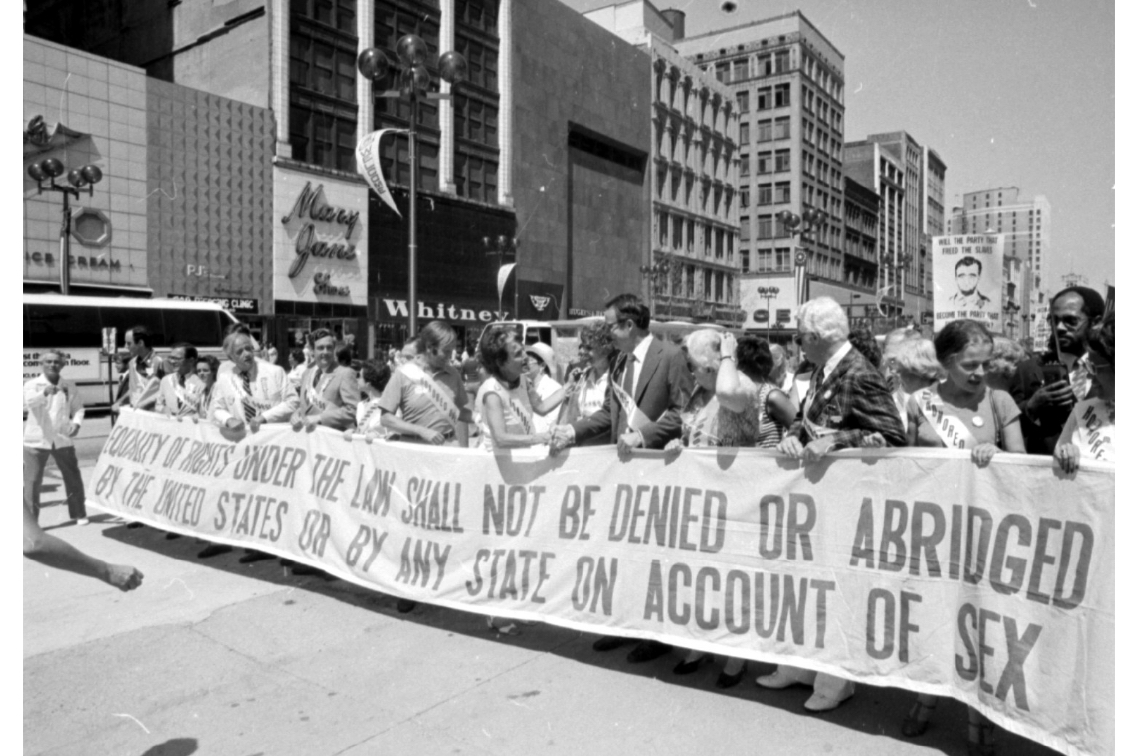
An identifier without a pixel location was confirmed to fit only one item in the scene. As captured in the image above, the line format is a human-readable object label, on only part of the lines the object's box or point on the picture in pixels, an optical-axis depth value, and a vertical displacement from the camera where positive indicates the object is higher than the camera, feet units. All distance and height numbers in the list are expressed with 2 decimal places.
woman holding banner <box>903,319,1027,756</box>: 13.38 -0.53
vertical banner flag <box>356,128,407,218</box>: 58.62 +14.47
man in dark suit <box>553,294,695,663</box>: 16.15 -0.22
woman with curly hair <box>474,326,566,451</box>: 17.06 -0.62
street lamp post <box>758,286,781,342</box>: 189.67 +18.39
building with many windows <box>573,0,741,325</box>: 201.98 +49.32
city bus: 63.46 +3.00
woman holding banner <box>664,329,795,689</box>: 14.39 -0.67
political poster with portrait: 29.14 +3.27
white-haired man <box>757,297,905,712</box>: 13.07 -0.48
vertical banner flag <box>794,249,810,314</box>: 61.28 +7.69
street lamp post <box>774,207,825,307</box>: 66.08 +12.97
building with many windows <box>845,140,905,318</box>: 302.45 +67.71
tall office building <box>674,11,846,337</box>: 187.62 +58.40
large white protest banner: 11.05 -3.07
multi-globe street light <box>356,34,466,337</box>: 55.11 +20.02
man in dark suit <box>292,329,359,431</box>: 21.97 -0.71
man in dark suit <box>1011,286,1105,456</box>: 13.53 -0.01
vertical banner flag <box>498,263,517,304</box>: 143.13 +16.30
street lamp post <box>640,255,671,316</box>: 189.06 +21.78
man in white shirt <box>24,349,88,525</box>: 25.96 -1.97
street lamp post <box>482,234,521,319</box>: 141.38 +20.74
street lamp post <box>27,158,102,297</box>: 54.80 +13.30
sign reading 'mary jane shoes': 113.19 +17.77
